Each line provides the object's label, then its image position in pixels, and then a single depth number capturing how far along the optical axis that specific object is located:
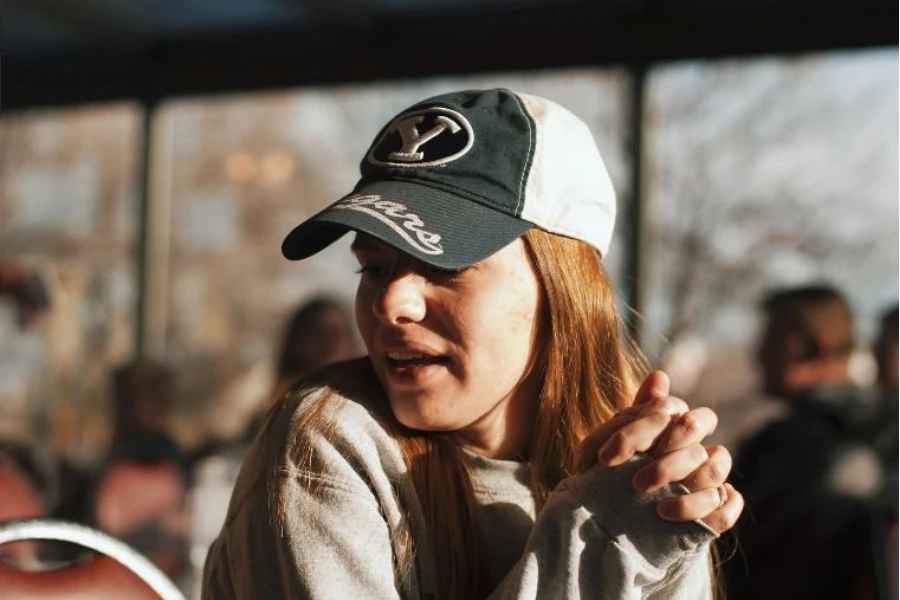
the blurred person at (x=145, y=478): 3.61
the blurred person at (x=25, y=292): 3.94
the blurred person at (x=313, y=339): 3.60
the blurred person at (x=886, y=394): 2.86
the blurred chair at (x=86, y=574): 1.05
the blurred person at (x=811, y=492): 2.72
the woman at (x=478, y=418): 1.01
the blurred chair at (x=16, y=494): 3.21
